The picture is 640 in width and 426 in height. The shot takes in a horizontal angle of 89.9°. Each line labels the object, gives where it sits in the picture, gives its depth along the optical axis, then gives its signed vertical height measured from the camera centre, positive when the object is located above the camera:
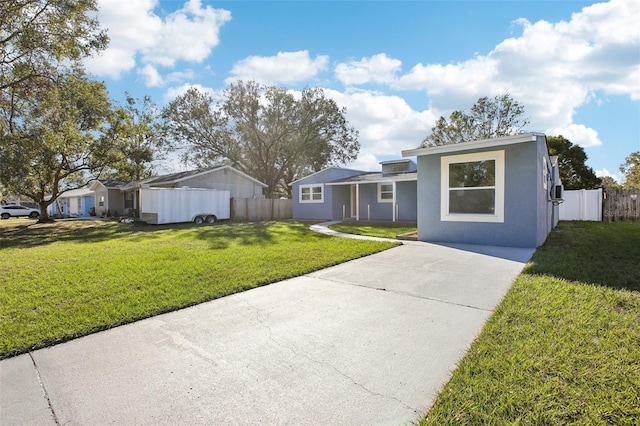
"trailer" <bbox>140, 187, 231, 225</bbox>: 16.23 -0.13
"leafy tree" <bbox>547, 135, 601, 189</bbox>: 24.00 +2.58
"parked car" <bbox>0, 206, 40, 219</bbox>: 27.00 -0.68
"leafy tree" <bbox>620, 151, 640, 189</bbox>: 28.11 +2.72
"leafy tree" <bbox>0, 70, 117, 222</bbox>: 13.38 +3.48
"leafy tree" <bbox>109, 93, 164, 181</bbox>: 21.97 +5.17
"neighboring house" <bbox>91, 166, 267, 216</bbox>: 20.39 +1.17
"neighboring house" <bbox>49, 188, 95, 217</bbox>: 30.48 +0.04
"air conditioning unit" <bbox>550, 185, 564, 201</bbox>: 10.43 +0.18
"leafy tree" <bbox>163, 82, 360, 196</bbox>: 28.91 +6.78
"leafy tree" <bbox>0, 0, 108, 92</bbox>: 11.45 +6.39
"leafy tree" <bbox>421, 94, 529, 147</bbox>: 26.86 +6.89
